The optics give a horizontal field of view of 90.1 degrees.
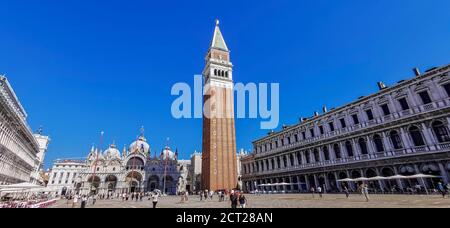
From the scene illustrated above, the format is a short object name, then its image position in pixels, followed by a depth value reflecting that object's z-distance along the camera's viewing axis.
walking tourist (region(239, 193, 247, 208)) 11.39
